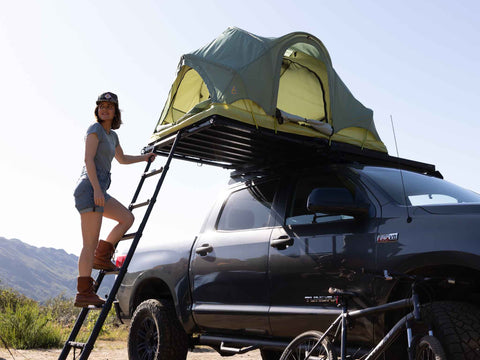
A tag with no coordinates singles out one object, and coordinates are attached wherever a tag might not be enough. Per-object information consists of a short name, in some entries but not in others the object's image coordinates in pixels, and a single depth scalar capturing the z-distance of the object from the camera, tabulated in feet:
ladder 16.42
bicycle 10.67
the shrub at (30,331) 31.17
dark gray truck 11.93
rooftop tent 16.85
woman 16.43
